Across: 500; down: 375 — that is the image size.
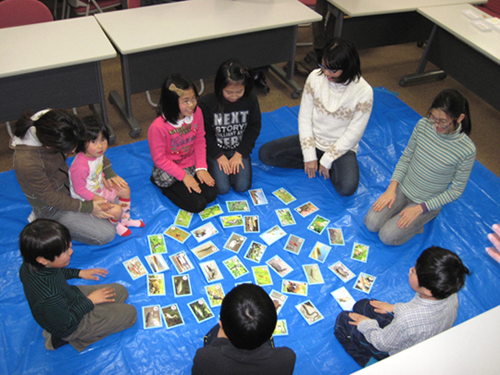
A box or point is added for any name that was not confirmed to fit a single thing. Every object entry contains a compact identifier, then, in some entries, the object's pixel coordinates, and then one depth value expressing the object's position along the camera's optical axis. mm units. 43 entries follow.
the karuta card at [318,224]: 2721
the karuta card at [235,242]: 2561
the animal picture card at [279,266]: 2459
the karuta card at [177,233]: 2592
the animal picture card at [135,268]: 2389
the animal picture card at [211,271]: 2396
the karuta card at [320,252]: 2556
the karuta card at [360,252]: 2574
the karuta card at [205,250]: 2512
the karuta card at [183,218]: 2680
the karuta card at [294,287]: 2368
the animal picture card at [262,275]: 2404
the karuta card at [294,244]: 2581
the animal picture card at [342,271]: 2459
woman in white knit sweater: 2727
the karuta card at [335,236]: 2652
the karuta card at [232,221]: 2703
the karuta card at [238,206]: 2816
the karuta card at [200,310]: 2219
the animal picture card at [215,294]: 2287
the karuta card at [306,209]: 2826
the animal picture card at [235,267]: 2430
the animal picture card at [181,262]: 2437
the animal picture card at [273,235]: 2627
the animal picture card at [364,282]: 2416
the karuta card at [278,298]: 2297
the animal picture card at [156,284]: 2311
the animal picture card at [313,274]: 2432
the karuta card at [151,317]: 2174
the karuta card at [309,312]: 2252
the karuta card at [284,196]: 2906
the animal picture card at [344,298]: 2316
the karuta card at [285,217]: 2753
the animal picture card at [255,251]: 2523
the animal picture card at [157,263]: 2422
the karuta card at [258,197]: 2877
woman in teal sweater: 2242
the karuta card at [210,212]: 2736
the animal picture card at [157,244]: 2520
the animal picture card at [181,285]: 2318
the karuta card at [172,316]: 2186
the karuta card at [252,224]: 2688
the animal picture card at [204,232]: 2607
